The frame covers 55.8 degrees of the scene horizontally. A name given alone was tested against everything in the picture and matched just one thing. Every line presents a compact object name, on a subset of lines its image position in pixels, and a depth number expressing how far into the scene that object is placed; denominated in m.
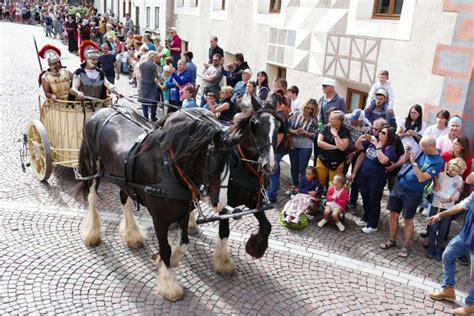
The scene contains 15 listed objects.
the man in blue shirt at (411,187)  5.46
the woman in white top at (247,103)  3.92
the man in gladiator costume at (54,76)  7.31
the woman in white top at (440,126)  6.64
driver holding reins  7.08
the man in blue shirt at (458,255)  4.49
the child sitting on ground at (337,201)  6.34
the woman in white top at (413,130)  6.75
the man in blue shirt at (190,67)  10.73
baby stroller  6.23
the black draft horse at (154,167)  4.02
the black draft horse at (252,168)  3.86
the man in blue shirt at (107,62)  12.19
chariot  7.00
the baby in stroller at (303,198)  6.25
